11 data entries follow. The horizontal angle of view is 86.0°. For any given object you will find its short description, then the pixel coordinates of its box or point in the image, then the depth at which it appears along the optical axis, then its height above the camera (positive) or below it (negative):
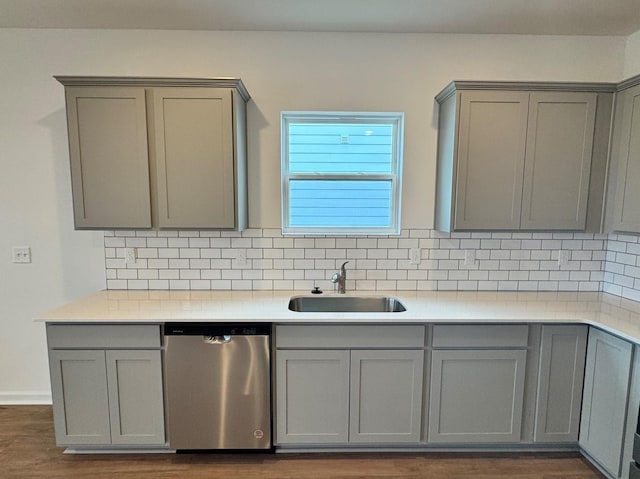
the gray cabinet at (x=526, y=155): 2.19 +0.35
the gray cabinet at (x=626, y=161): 2.12 +0.31
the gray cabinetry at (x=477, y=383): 2.03 -1.05
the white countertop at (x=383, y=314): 1.96 -0.64
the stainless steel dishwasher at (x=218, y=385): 1.98 -1.06
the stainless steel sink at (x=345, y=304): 2.48 -0.71
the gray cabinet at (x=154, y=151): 2.11 +0.33
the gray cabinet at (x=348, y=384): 2.02 -1.06
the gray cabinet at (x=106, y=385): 1.99 -1.07
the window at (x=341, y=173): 2.56 +0.25
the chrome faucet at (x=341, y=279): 2.50 -0.53
